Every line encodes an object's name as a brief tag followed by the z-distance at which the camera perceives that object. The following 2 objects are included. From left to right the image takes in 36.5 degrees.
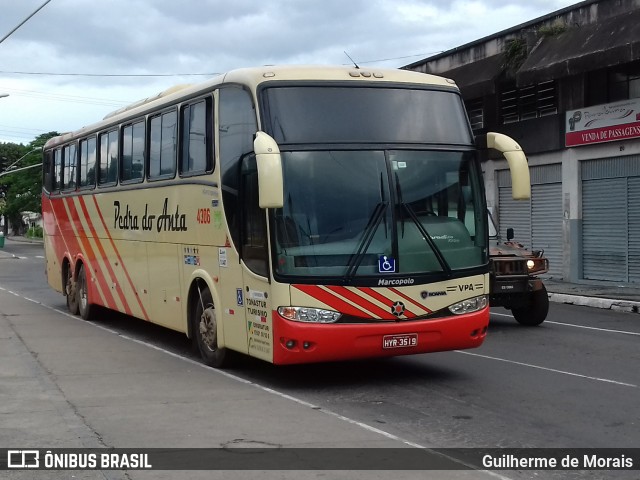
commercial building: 24.36
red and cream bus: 9.70
